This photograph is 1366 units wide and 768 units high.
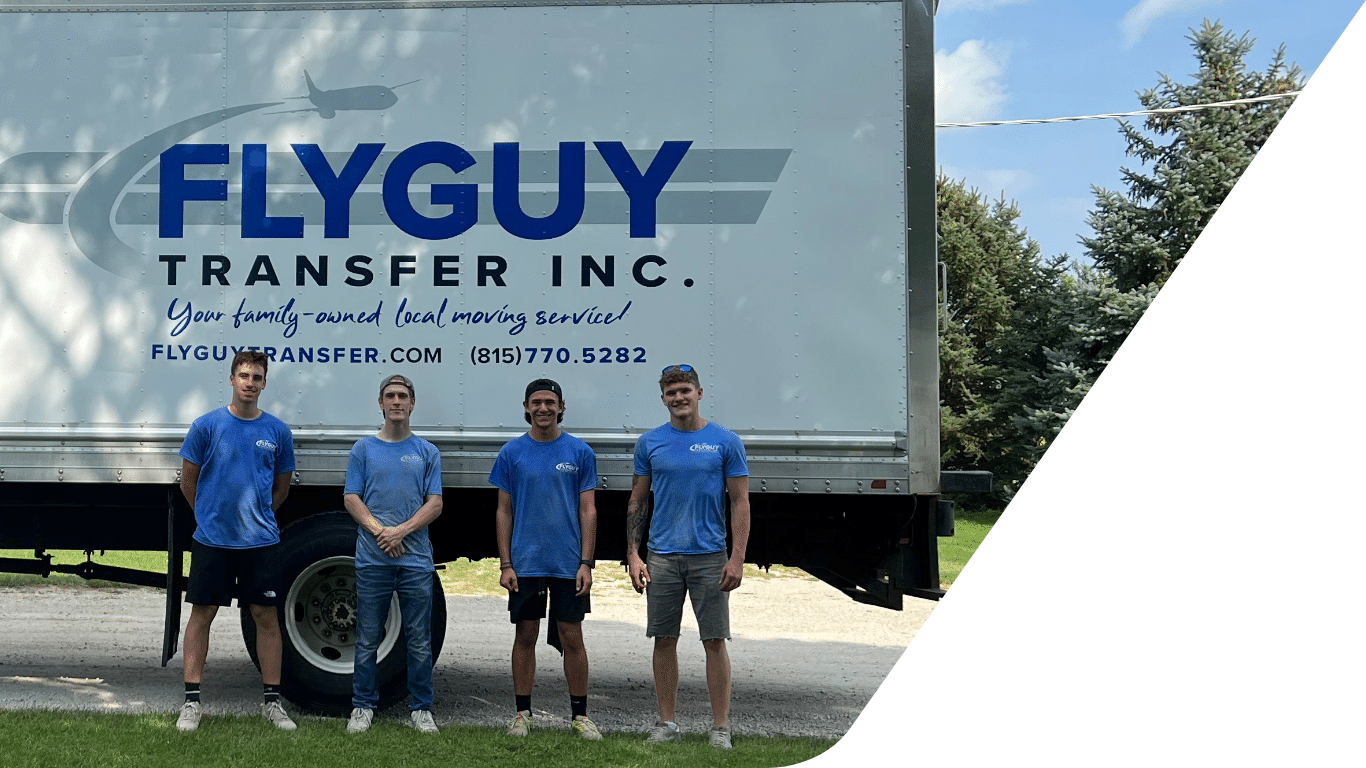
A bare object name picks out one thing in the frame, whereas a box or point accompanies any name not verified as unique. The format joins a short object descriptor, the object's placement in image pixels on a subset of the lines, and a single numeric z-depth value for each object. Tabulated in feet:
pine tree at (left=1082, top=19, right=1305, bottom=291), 59.31
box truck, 18.30
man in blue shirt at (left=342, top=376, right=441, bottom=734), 17.11
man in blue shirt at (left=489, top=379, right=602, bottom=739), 17.40
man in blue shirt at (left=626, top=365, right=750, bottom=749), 16.97
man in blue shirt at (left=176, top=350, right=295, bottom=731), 17.08
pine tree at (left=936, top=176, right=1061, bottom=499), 69.82
